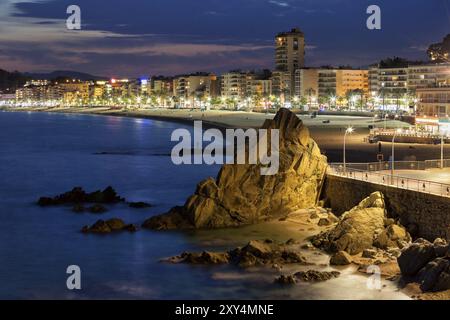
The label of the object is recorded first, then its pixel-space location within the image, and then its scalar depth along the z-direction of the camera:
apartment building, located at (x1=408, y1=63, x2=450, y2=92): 129.23
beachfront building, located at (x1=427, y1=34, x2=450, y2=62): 154.12
